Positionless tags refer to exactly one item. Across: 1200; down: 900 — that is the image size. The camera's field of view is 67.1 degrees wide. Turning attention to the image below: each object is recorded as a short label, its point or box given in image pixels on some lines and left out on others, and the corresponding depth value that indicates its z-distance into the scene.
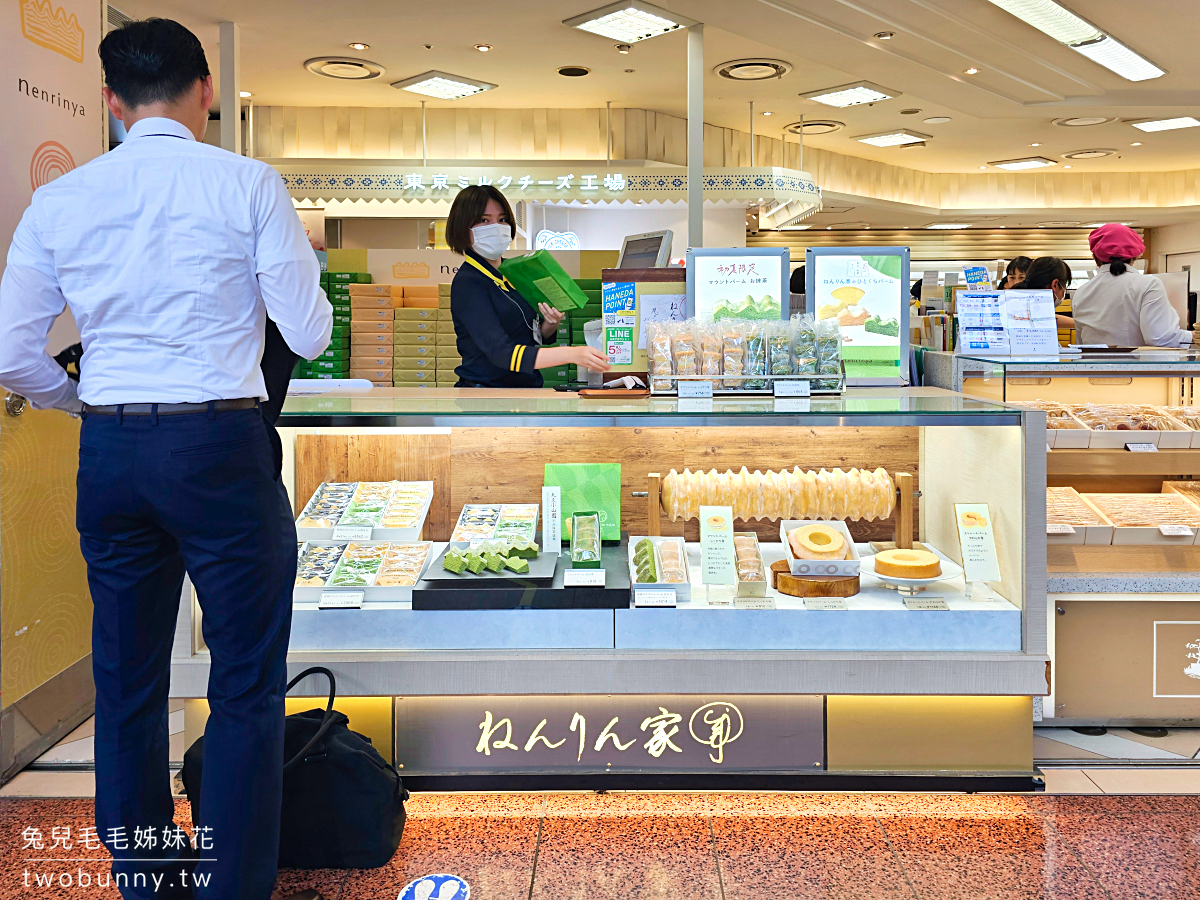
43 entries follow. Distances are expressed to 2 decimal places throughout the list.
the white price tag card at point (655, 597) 2.33
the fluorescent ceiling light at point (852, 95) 8.75
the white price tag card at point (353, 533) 2.61
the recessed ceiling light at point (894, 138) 10.93
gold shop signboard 2.32
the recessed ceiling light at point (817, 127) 10.45
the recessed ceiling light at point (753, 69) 8.06
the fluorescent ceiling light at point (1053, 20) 6.29
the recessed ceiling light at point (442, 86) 8.45
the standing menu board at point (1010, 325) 3.27
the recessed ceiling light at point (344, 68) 7.86
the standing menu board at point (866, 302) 2.72
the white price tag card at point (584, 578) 2.34
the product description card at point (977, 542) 2.39
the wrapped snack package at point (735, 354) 2.48
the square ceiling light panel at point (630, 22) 6.51
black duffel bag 2.06
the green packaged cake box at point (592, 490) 2.75
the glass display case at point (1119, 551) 2.66
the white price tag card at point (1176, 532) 2.74
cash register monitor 3.05
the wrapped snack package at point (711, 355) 2.48
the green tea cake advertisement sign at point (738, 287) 2.70
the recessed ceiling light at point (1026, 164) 12.55
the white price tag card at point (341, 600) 2.34
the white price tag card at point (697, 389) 2.46
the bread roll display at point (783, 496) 2.68
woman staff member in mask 3.13
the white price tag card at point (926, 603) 2.34
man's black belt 1.67
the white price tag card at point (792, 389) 2.44
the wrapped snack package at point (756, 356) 2.48
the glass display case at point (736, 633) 2.27
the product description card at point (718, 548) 2.41
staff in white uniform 4.74
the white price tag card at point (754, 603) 2.35
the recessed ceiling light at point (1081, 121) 9.67
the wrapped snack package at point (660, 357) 2.50
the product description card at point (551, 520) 2.62
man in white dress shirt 1.67
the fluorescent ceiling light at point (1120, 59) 7.28
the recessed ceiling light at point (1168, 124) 9.92
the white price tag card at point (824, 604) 2.35
